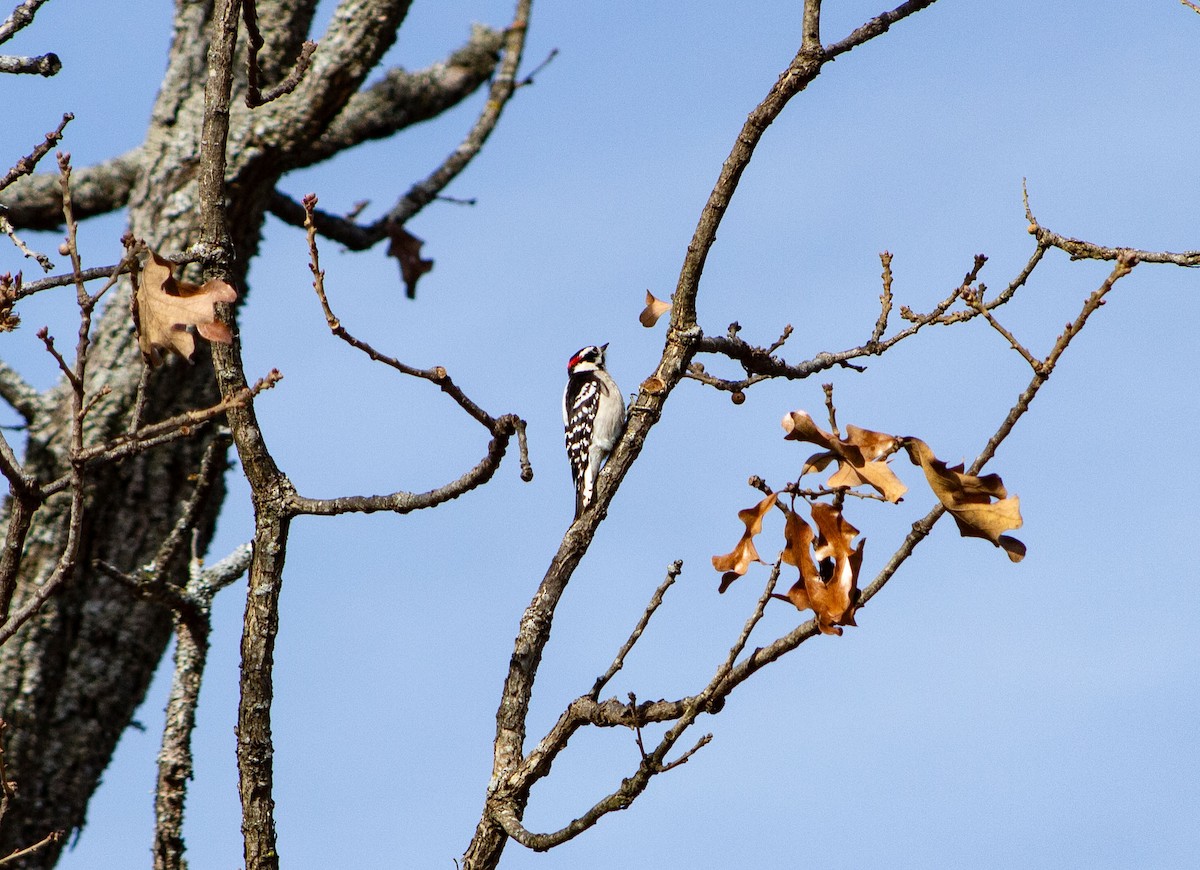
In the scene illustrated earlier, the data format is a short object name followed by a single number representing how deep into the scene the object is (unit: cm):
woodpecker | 1744
